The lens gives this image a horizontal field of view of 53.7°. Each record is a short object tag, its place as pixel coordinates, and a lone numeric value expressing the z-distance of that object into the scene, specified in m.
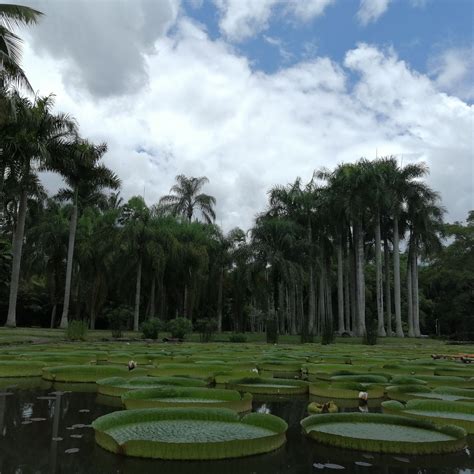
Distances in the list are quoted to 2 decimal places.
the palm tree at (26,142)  21.20
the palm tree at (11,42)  15.40
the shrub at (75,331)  17.86
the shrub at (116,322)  21.47
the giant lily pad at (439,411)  4.38
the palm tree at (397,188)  33.16
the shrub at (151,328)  21.77
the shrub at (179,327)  22.55
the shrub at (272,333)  23.23
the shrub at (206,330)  22.38
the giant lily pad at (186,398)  4.78
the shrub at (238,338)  23.42
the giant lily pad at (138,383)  5.74
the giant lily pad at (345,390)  5.96
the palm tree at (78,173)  25.00
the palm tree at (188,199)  42.56
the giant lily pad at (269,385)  6.33
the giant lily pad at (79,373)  7.05
